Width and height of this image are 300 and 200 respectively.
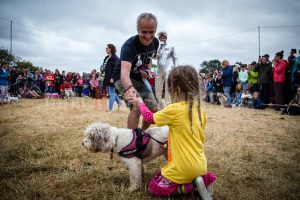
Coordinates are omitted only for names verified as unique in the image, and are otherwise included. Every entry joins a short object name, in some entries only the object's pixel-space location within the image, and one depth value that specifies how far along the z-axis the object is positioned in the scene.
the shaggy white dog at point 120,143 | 2.65
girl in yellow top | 2.27
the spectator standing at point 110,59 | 7.68
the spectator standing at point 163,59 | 7.39
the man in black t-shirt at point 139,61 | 2.98
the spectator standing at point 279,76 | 10.14
